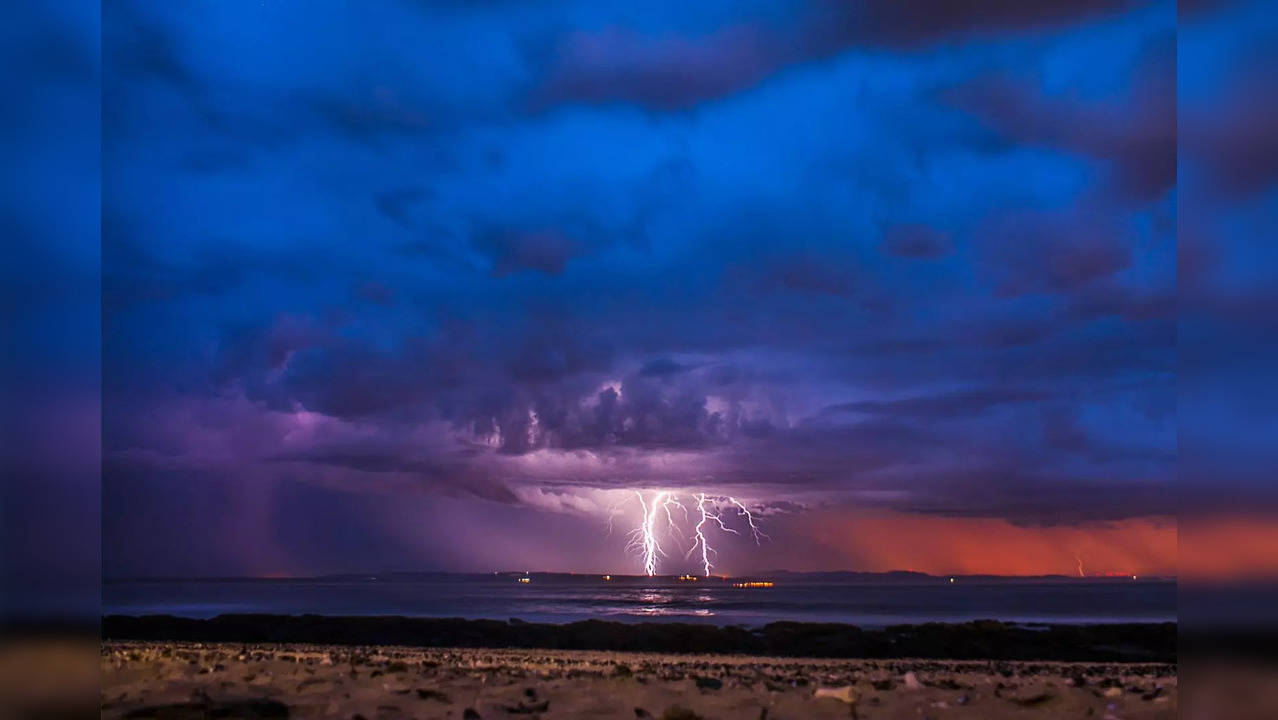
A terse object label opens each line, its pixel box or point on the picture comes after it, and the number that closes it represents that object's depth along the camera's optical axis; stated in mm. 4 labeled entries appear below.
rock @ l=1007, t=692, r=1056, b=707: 5139
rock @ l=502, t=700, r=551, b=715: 4855
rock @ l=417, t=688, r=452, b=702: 5210
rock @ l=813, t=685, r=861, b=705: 5270
